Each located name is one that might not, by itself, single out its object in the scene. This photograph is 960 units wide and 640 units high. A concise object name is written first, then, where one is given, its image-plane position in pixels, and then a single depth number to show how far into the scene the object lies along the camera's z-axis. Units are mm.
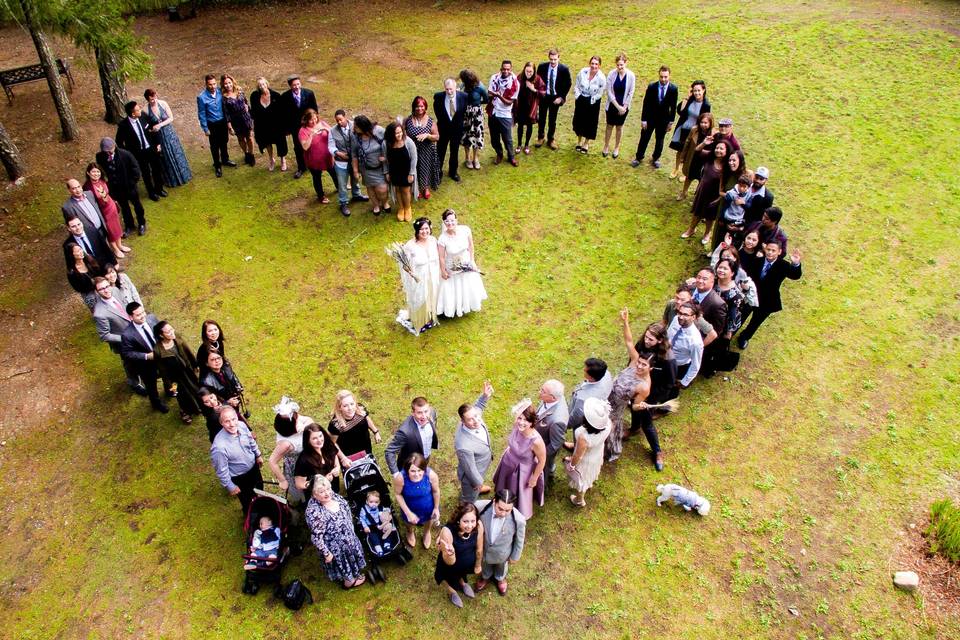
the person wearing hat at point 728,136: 9516
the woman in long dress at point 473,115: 10780
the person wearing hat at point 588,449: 6055
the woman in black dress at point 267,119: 11023
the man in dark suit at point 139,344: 7128
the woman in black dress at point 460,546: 5236
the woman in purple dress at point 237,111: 10980
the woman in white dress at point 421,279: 8242
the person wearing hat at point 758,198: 8651
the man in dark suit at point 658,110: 11070
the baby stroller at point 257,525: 5957
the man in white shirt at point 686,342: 6879
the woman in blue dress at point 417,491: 5648
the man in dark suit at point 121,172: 9586
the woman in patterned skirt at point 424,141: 10203
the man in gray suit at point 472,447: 5871
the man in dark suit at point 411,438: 6031
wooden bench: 13773
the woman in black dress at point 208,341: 6777
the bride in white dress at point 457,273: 8391
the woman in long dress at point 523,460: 5852
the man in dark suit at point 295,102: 10945
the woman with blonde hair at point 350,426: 6042
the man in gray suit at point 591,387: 6355
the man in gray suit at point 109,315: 7250
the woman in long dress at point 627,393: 6598
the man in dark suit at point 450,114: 10812
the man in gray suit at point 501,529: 5352
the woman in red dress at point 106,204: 9141
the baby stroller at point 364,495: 5984
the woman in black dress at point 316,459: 5707
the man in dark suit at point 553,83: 11680
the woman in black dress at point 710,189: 9488
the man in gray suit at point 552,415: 6102
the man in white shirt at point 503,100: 11274
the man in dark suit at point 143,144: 10234
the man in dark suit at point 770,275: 7711
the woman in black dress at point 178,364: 6984
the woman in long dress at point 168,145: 10516
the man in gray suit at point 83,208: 8695
